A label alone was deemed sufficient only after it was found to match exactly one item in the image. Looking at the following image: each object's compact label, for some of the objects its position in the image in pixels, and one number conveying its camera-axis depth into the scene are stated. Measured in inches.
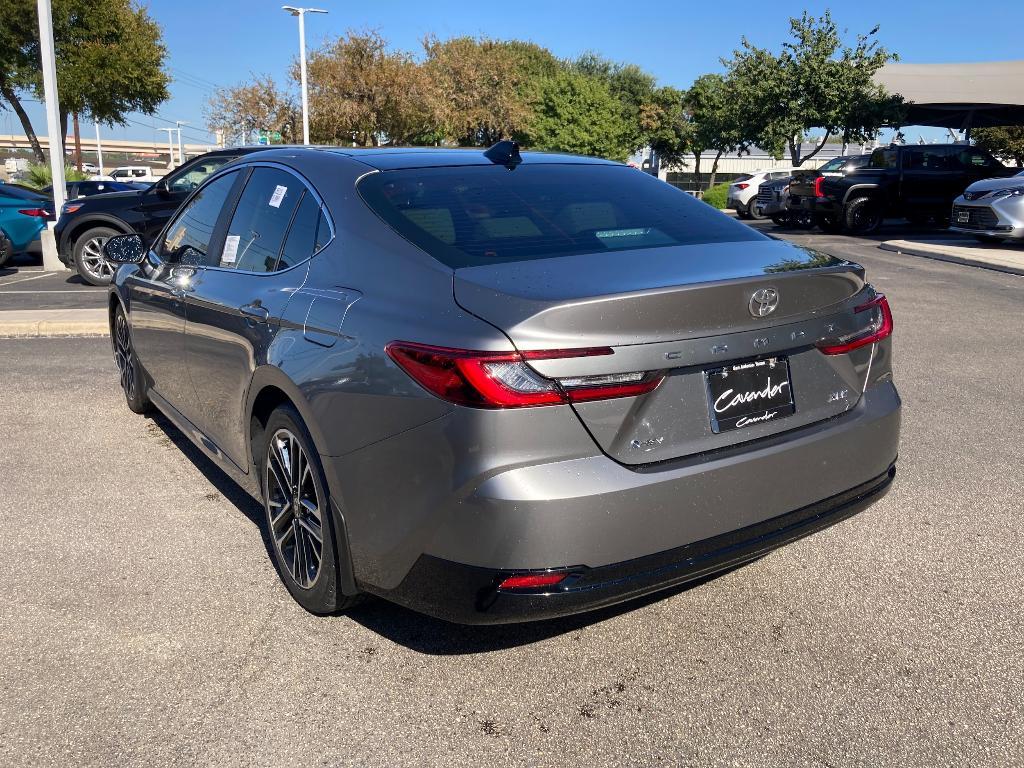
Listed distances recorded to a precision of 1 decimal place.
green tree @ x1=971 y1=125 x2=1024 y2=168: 2017.7
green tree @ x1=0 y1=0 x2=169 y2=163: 1144.8
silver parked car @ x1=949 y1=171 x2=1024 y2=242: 646.5
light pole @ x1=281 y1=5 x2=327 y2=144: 1434.8
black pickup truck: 796.0
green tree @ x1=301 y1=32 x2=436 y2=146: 1620.3
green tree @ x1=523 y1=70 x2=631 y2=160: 2536.9
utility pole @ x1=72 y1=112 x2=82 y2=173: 2115.7
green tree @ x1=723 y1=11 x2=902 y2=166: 1336.1
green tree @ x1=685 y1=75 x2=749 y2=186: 1471.5
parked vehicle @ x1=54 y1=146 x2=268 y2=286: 501.4
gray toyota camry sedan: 98.6
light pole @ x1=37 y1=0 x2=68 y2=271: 584.1
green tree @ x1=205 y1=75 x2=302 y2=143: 1697.8
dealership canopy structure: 1206.9
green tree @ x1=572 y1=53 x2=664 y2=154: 2844.5
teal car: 580.1
